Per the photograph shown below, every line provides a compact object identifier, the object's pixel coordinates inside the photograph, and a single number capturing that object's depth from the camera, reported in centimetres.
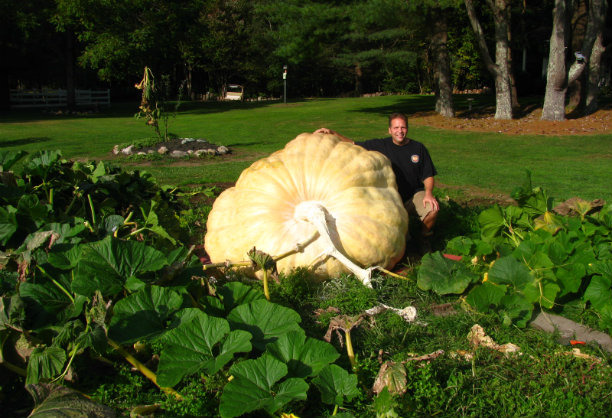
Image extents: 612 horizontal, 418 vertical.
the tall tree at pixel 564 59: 1573
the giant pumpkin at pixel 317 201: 372
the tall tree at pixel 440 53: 1781
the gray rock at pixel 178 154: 1073
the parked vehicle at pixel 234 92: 4269
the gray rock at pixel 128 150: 1134
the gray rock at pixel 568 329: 298
